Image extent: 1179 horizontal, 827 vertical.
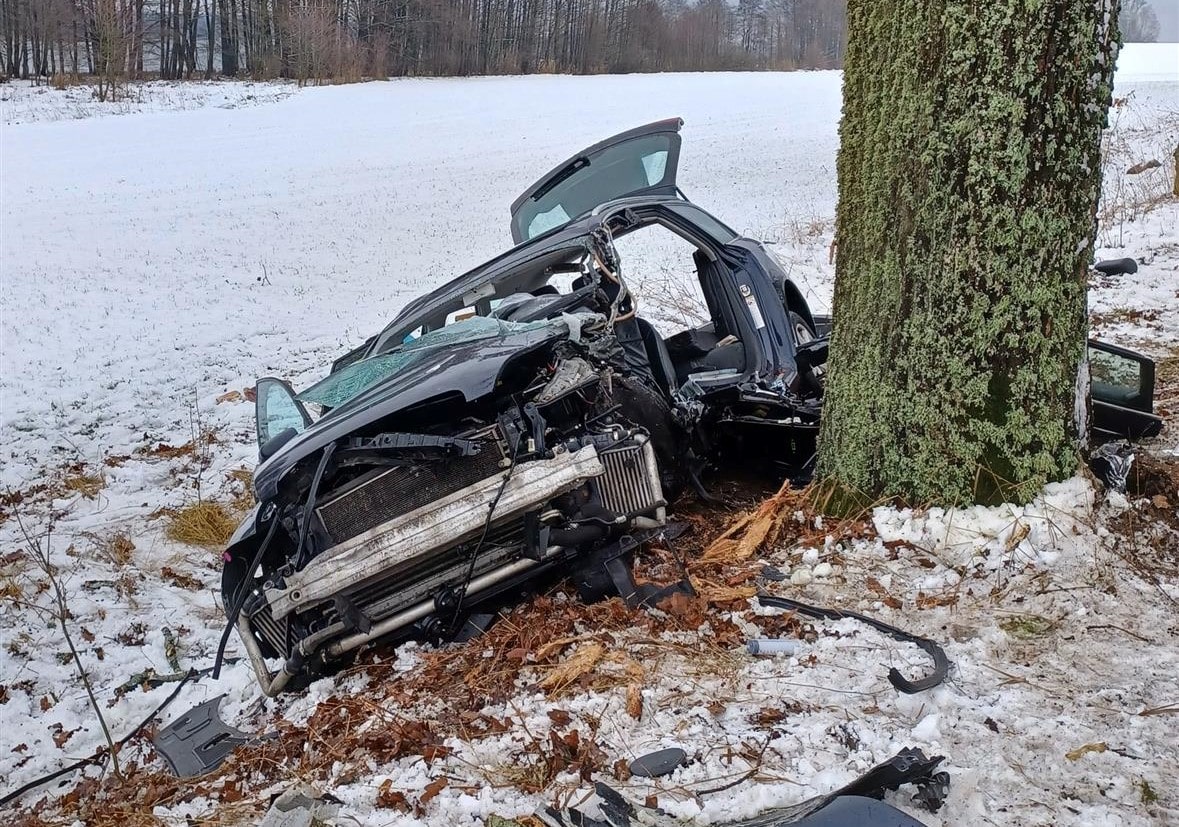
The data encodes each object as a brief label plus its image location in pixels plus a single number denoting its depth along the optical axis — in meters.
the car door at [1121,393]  4.03
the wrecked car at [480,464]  3.41
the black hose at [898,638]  2.61
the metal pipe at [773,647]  2.93
